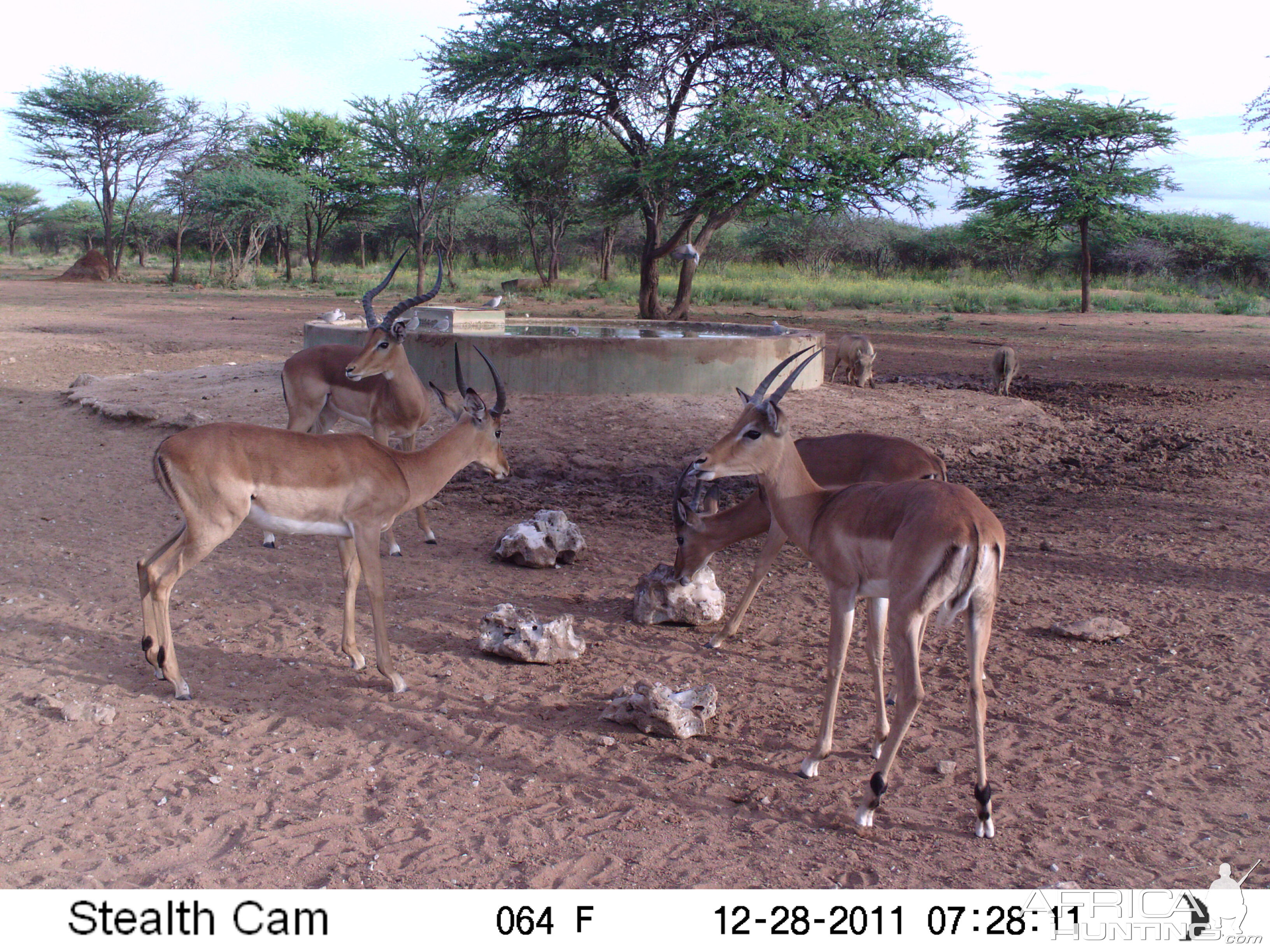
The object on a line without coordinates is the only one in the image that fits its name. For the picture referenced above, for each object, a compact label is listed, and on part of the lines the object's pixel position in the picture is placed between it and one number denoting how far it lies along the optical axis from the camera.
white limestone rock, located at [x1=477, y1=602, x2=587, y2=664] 4.95
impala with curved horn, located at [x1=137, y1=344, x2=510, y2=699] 4.48
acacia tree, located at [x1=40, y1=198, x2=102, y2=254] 48.53
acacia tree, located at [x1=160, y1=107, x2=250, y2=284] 38.56
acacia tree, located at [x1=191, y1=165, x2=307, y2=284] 35.09
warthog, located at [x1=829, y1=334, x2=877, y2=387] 13.38
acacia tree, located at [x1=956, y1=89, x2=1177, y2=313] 27.05
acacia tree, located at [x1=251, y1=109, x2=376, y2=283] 39.00
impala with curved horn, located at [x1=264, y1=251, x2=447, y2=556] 7.67
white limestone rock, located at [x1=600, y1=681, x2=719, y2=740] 4.21
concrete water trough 10.58
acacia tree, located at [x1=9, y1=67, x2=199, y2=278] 36.69
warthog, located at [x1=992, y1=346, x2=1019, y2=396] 13.23
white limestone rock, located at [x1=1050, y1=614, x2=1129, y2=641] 5.33
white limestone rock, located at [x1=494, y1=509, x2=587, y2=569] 6.51
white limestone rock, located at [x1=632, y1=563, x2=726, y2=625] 5.58
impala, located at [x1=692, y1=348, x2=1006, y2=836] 3.54
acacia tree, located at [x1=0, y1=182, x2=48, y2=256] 54.81
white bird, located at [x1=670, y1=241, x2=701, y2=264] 16.27
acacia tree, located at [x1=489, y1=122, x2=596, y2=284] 20.23
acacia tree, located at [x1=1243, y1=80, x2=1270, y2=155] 19.14
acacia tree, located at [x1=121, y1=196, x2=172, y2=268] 42.97
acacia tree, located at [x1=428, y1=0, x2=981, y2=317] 17.81
